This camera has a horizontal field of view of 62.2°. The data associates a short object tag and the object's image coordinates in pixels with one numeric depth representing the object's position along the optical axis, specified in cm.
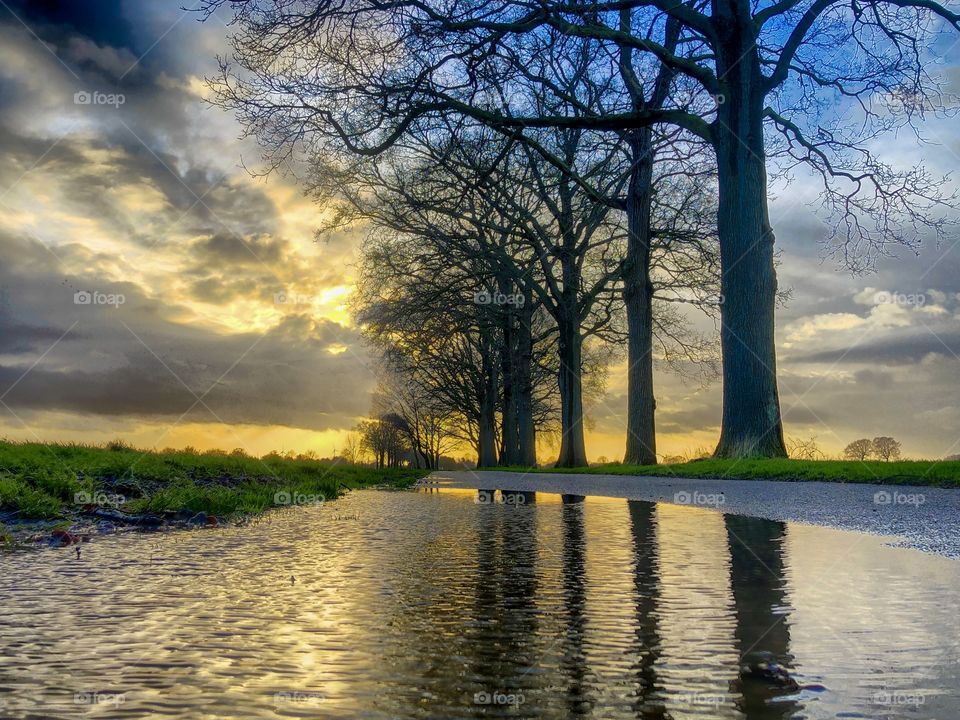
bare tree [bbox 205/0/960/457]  1462
